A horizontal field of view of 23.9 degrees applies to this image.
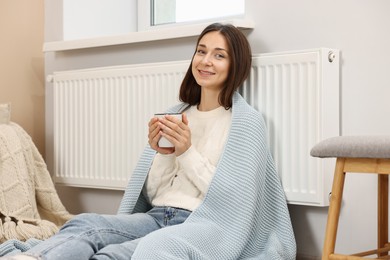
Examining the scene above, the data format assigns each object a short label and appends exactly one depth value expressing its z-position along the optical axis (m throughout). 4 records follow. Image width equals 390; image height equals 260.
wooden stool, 2.47
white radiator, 3.07
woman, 2.73
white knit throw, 3.42
